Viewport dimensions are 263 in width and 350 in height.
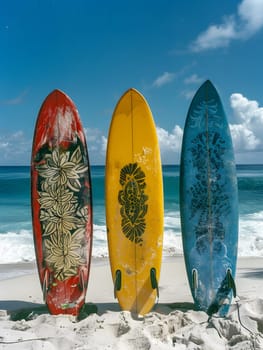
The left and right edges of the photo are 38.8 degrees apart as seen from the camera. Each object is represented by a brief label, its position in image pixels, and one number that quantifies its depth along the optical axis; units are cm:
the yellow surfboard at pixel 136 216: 378
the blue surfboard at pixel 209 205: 377
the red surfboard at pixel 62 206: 380
